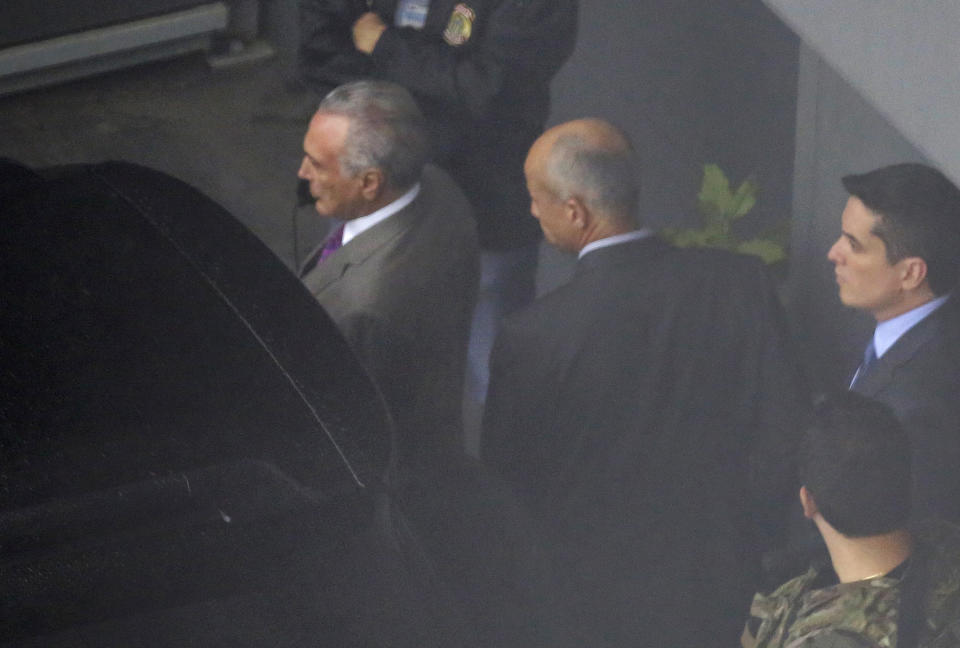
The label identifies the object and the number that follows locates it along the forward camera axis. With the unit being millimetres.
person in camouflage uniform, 10117
